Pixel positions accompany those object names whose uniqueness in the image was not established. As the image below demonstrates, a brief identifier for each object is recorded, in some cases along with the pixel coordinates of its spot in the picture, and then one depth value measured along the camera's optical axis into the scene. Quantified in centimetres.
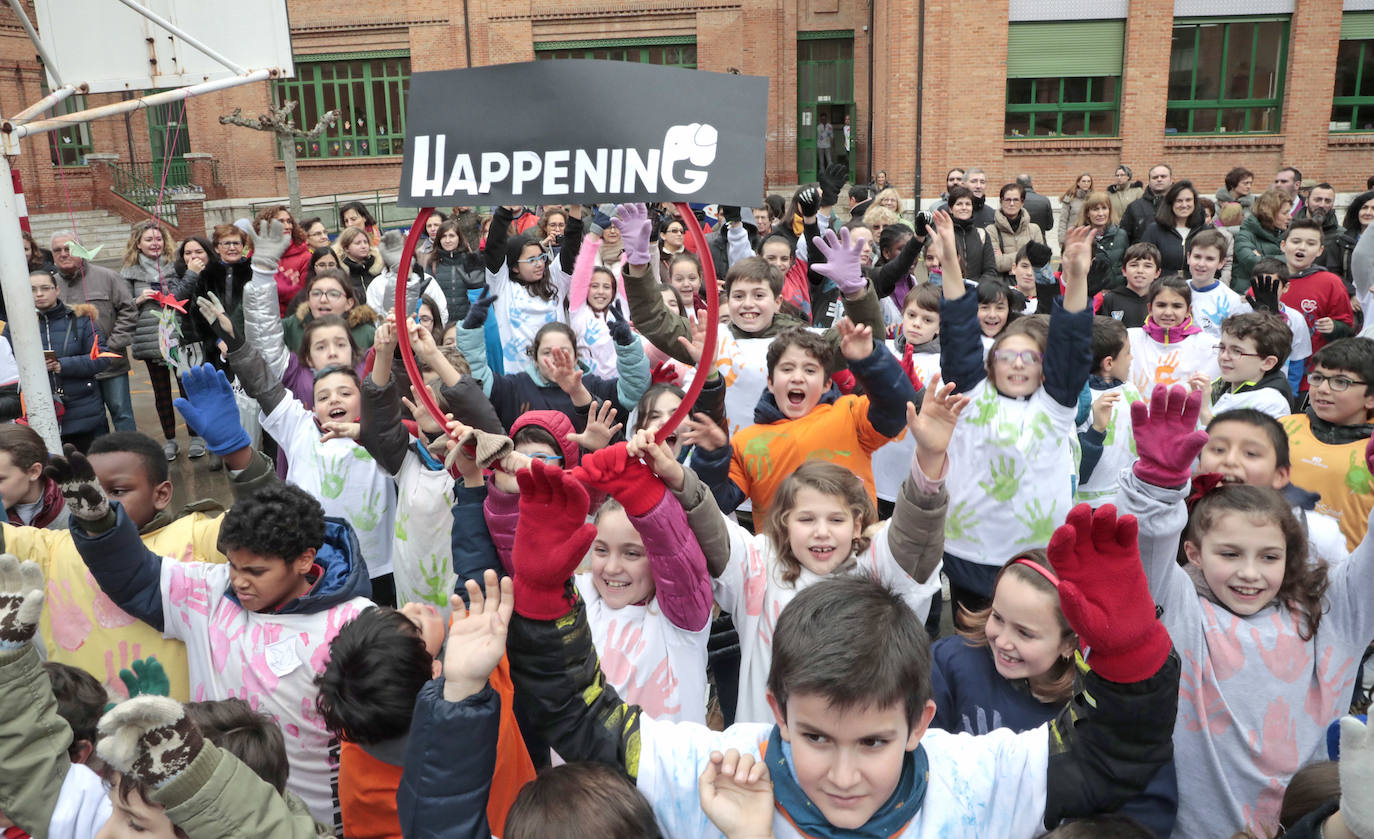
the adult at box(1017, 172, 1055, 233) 1121
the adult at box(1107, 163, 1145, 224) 1146
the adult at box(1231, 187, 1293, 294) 838
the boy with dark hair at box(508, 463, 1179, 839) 164
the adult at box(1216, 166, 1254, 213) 1060
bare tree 2047
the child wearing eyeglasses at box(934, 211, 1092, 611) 354
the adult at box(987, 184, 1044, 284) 891
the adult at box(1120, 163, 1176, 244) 983
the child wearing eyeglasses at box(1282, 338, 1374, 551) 355
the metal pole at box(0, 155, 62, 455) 463
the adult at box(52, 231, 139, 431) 769
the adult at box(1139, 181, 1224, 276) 877
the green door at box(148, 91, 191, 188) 2443
